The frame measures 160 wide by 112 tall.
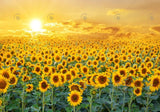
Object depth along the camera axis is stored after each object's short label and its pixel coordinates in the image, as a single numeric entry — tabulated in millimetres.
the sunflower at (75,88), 4133
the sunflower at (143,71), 5938
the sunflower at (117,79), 4520
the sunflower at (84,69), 6629
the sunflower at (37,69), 6623
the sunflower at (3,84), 4083
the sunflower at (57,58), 9023
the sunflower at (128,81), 4441
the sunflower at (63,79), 5059
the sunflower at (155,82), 4418
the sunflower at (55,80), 4904
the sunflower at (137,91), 4527
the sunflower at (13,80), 4887
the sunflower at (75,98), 3932
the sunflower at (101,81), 4523
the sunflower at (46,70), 5966
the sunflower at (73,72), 5833
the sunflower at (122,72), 4914
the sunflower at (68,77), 5309
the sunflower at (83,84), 4595
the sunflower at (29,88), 5621
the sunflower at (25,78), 5698
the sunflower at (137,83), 4535
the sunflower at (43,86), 4668
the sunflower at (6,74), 4714
